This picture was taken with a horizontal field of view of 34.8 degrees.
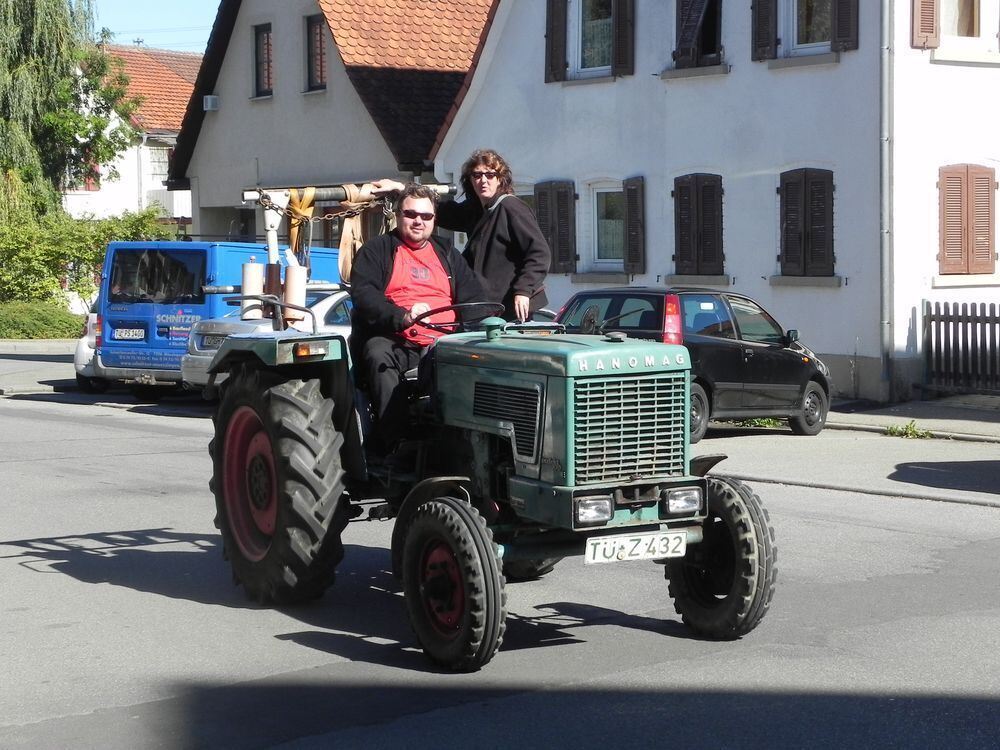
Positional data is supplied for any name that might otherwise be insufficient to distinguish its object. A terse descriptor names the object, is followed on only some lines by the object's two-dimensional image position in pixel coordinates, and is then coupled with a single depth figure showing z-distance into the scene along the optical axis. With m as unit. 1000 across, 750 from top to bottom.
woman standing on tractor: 8.50
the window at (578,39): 24.00
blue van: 20.59
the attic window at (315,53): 30.11
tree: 40.28
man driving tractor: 7.73
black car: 15.84
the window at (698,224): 22.41
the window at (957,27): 19.95
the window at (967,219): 20.53
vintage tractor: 6.63
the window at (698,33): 22.20
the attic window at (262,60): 31.84
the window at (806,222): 20.77
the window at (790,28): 20.89
